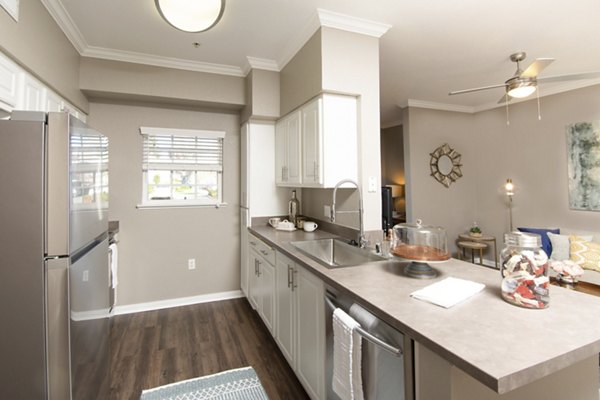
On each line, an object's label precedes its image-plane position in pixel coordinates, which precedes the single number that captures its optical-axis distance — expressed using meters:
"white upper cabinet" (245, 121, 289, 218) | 3.29
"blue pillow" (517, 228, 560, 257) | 3.73
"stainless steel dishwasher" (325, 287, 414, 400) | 1.02
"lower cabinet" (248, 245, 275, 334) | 2.42
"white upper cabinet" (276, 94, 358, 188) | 2.30
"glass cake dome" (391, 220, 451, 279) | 1.46
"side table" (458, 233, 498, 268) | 4.46
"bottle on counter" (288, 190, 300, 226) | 3.27
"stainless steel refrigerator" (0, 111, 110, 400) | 1.17
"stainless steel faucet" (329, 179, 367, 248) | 2.10
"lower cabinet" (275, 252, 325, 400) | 1.61
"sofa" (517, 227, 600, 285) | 3.20
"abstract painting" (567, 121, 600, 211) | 3.60
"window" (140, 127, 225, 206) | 3.31
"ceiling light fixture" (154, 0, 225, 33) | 1.57
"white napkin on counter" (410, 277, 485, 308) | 1.15
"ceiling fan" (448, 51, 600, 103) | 2.24
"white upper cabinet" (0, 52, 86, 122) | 1.69
